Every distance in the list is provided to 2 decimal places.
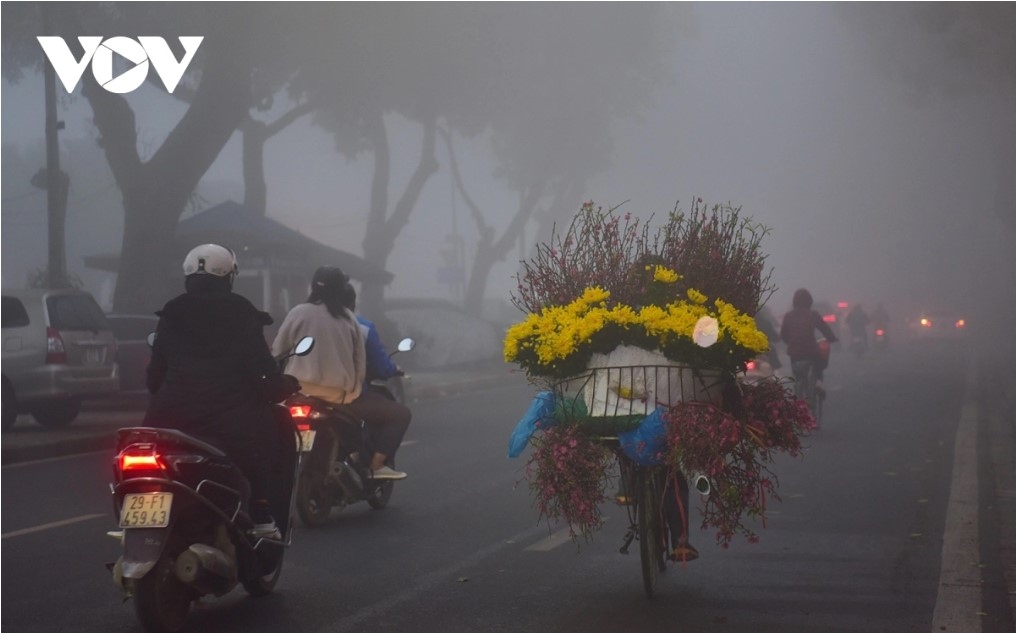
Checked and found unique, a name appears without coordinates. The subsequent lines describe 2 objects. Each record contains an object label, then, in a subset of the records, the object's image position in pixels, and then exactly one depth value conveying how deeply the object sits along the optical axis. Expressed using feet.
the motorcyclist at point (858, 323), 136.46
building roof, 105.77
